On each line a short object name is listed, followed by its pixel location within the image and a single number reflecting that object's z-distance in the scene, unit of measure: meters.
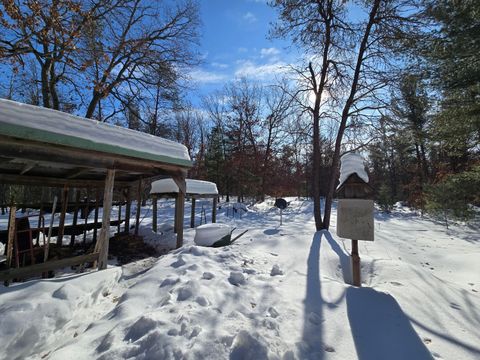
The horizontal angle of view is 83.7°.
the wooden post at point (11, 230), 4.68
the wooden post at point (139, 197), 8.59
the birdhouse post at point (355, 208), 4.53
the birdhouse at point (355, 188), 4.63
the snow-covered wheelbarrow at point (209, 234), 7.57
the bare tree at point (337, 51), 10.45
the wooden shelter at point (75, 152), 3.75
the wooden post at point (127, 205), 9.93
